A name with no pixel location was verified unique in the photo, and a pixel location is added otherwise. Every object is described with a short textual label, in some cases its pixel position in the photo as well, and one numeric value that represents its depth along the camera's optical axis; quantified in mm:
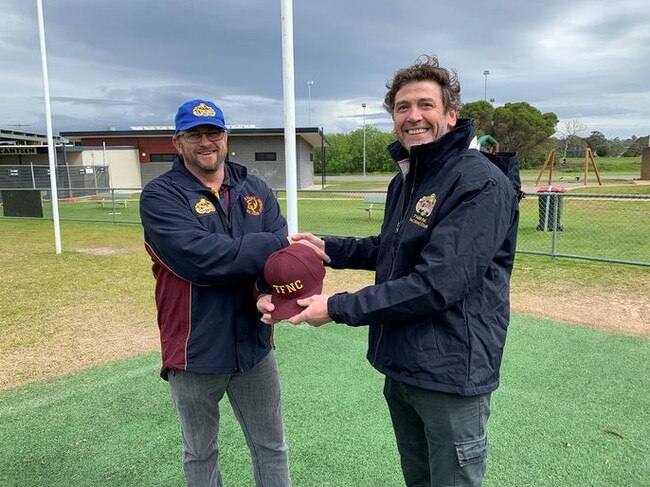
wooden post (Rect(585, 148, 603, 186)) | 25919
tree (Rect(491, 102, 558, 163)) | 54219
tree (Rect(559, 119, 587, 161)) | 64938
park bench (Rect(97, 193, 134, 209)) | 21705
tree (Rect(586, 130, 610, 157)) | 88000
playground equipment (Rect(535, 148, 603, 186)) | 24347
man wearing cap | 2051
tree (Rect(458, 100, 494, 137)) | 50125
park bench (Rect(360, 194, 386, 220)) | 15203
